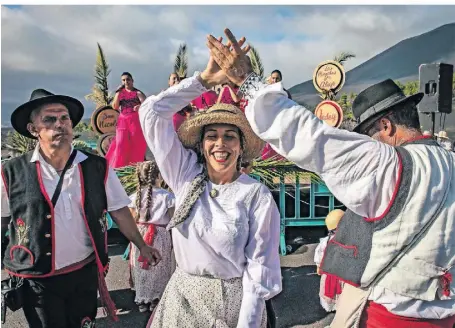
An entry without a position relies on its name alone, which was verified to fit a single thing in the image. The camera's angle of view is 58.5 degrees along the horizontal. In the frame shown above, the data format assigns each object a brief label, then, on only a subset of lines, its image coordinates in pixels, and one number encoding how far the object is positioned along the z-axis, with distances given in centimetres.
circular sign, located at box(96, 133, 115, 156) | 605
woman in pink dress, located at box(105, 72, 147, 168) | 579
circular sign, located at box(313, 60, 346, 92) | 717
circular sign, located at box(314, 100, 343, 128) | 600
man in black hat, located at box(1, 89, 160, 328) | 206
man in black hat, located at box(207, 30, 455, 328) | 136
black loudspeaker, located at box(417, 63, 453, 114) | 594
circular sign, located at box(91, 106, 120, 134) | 604
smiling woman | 179
